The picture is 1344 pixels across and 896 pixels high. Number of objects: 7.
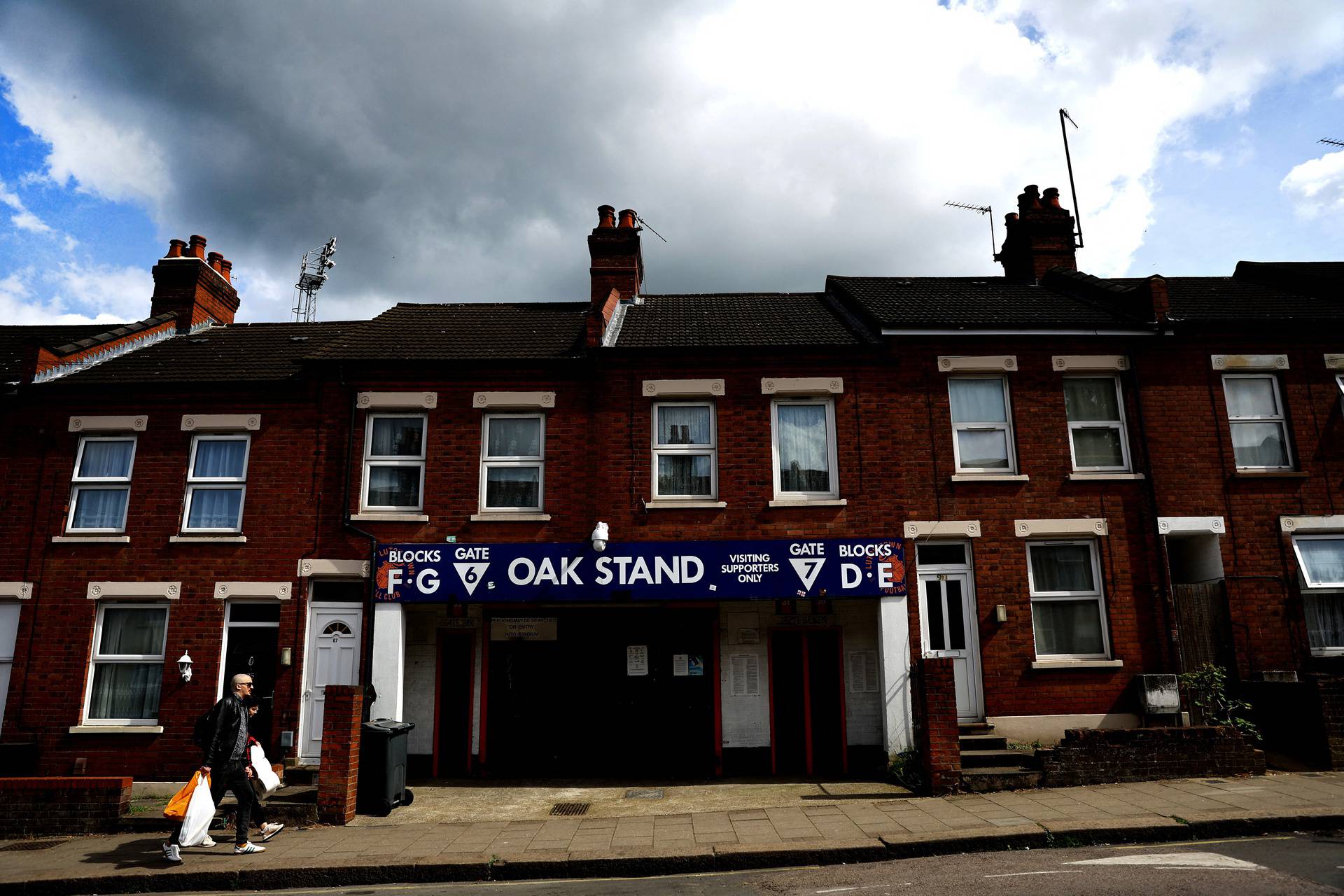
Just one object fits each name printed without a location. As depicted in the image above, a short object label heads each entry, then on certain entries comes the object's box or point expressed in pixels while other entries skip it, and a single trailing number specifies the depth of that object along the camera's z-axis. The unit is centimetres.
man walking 862
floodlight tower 2170
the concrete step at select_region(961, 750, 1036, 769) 1088
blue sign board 1198
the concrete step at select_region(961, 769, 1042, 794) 1020
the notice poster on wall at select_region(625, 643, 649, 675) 1298
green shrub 1148
